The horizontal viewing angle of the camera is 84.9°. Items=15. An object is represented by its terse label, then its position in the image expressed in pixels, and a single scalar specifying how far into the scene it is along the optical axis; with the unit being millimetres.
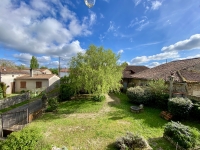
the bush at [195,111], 7991
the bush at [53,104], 11016
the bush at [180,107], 8070
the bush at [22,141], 4016
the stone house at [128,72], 21203
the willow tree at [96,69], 11773
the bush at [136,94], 11794
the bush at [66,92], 14627
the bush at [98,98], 13586
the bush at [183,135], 5137
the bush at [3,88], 15738
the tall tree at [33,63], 43806
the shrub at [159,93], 10766
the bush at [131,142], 5223
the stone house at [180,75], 11141
